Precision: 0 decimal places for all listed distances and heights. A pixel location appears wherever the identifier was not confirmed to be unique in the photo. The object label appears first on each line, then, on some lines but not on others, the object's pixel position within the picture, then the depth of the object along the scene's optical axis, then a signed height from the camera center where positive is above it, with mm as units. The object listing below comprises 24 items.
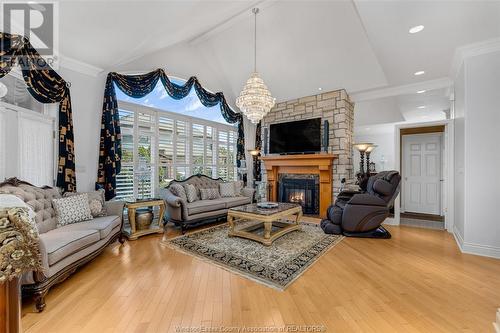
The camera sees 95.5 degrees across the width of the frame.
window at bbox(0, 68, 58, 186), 2838 +413
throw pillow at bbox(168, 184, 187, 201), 4562 -511
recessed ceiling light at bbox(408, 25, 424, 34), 2964 +1821
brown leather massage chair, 3934 -785
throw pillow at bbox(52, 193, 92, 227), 2932 -581
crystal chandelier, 4148 +1237
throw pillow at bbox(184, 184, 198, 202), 4742 -574
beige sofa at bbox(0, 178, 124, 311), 2000 -802
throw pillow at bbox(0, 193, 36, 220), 1944 -313
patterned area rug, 2590 -1226
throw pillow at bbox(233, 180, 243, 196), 5822 -554
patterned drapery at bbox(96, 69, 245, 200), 4121 +803
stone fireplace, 5621 -383
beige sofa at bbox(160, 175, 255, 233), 4215 -841
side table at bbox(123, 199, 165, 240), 3826 -942
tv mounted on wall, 5883 +788
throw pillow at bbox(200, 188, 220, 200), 5109 -638
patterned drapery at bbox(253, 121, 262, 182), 7352 +151
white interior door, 5965 -198
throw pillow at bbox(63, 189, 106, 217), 3306 -542
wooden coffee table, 3500 -961
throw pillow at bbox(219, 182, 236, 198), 5574 -600
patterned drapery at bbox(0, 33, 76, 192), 2512 +1080
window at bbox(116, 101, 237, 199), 4664 +425
